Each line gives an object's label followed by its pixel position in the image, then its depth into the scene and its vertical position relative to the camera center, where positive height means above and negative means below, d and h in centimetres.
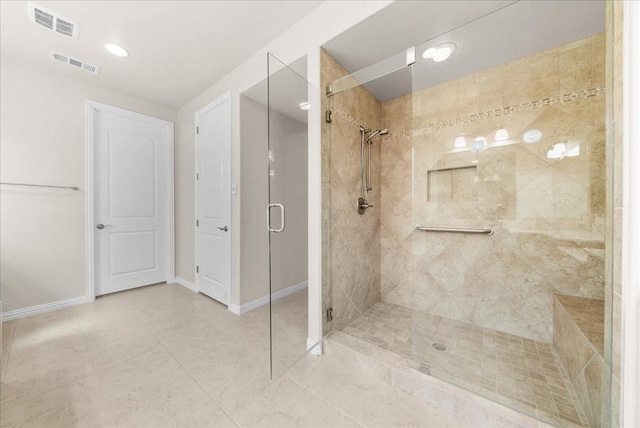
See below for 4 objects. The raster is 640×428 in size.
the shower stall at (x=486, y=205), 141 +6
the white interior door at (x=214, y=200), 251 +14
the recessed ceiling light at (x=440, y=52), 168 +120
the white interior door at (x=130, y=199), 272 +16
